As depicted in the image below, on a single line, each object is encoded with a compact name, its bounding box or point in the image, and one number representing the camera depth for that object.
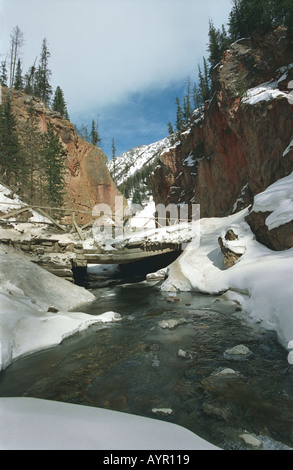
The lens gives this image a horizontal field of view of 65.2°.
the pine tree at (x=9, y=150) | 26.52
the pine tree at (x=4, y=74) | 46.83
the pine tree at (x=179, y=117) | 54.16
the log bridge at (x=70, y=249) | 12.46
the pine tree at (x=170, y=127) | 63.84
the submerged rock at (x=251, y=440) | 2.29
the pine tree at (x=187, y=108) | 54.00
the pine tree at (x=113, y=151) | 57.06
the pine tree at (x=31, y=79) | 47.06
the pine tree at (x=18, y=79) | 44.56
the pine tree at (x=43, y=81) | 47.72
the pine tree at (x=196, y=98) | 54.39
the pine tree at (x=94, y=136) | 55.34
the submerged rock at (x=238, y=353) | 4.23
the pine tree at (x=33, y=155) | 29.77
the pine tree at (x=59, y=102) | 47.41
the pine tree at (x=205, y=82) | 38.28
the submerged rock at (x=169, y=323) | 6.22
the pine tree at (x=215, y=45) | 32.44
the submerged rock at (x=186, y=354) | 4.39
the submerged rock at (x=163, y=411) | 2.81
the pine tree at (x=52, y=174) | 27.22
